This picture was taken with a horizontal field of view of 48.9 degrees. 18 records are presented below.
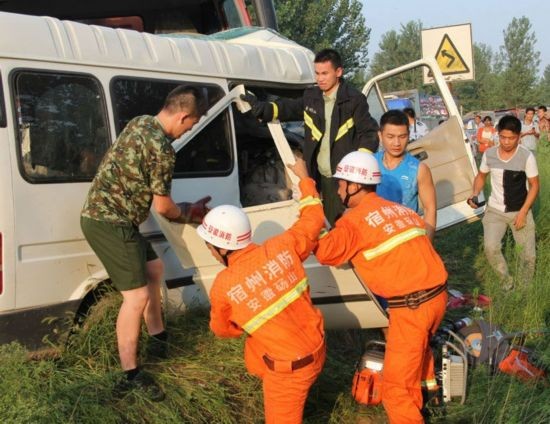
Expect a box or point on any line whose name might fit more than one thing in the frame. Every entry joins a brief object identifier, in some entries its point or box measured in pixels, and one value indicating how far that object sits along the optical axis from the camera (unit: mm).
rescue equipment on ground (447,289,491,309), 5523
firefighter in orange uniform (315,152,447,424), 3314
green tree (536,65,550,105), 63281
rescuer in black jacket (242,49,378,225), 4352
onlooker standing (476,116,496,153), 15064
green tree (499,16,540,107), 62750
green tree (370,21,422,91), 74375
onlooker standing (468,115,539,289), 5812
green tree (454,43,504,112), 65312
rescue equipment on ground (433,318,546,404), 3793
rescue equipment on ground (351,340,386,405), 3693
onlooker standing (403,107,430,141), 7396
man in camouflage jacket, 3297
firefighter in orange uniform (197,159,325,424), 2924
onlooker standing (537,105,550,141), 13779
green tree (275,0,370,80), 30417
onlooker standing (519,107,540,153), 12023
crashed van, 3459
